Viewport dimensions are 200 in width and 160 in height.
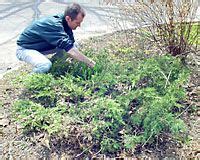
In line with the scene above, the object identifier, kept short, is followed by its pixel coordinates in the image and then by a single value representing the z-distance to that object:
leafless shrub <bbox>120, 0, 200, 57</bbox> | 3.78
